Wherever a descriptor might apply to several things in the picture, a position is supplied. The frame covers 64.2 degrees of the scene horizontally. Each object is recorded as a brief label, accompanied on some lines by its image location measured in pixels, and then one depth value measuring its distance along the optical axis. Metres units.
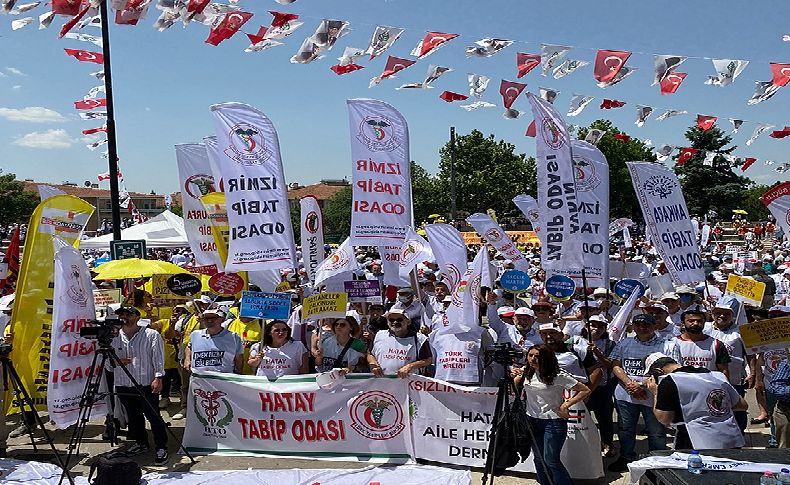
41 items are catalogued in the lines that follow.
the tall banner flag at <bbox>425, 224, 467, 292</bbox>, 8.91
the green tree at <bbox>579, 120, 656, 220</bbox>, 62.38
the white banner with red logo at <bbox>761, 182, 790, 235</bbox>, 7.47
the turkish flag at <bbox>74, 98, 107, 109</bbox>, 13.51
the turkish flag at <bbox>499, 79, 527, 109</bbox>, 11.25
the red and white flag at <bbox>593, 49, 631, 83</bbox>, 9.70
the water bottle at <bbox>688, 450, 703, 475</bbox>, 3.36
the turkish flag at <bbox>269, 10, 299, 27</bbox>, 9.53
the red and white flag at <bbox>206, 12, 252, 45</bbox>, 9.42
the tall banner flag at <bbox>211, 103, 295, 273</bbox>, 7.34
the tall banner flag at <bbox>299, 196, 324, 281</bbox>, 9.72
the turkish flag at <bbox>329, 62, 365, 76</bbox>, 10.79
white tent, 18.44
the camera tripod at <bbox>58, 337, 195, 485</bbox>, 6.25
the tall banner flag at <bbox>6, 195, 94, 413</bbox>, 7.31
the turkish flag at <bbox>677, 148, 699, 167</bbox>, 17.03
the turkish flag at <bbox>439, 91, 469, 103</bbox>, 12.85
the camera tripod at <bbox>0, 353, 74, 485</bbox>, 6.51
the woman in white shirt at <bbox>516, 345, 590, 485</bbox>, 5.01
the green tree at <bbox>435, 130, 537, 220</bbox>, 58.53
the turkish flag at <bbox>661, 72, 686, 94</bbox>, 10.08
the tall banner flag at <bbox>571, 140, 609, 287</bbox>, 7.46
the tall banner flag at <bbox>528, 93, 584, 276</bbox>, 7.42
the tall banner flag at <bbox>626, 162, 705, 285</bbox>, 8.54
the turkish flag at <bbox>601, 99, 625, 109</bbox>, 12.67
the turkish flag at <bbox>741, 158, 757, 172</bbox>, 17.06
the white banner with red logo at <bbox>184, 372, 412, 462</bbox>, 6.50
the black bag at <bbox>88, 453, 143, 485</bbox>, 5.34
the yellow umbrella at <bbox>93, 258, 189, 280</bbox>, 10.11
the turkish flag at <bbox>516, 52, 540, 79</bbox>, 10.51
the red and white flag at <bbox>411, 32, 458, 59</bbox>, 9.88
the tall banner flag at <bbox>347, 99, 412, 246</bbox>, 8.17
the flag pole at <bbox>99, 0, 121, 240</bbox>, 11.45
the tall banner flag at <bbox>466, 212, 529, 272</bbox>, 12.53
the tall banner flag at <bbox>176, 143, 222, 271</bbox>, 9.84
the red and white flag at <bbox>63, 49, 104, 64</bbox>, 12.15
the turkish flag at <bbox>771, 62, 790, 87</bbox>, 9.00
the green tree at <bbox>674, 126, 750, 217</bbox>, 53.19
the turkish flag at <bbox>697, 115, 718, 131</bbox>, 12.20
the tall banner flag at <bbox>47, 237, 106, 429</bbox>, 6.55
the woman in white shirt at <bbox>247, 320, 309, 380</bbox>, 6.77
